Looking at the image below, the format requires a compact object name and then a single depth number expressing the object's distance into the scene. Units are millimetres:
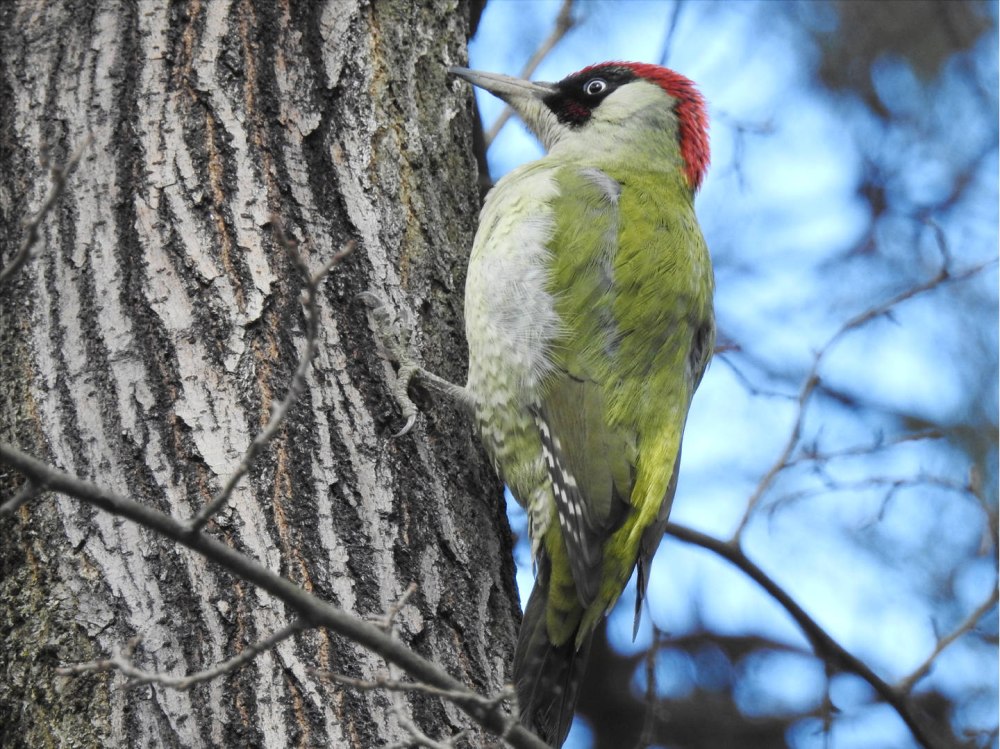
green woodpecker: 5461
